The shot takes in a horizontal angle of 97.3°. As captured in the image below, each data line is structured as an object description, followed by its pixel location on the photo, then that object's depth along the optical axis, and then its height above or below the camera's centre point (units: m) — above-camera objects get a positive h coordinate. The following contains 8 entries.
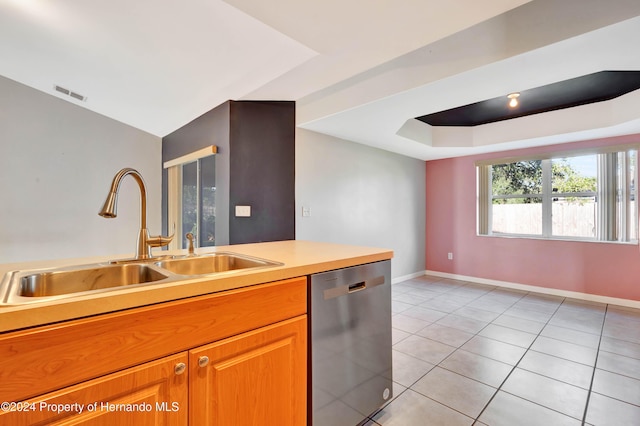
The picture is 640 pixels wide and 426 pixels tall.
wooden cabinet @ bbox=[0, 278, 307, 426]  0.65 -0.43
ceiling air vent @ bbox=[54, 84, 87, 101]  3.46 +1.52
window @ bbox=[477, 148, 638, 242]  3.46 +0.23
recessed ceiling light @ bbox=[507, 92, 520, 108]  3.01 +1.26
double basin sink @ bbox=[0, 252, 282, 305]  0.90 -0.24
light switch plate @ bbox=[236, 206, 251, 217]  3.00 +0.03
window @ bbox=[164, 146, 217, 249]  3.39 +0.24
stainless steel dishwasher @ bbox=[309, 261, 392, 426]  1.24 -0.63
